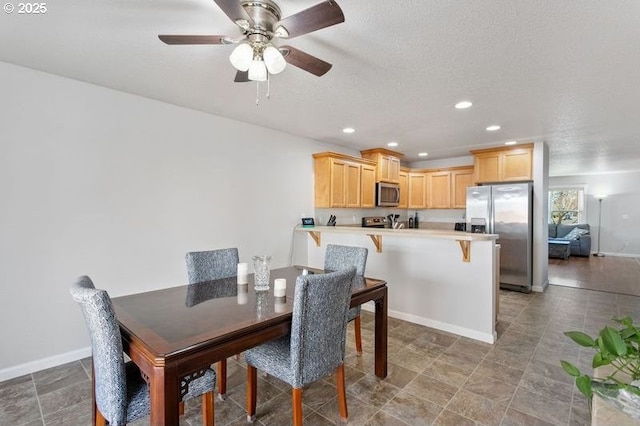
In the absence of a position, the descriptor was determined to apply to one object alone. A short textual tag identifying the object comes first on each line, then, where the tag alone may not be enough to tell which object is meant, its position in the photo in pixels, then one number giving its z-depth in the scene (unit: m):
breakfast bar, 3.07
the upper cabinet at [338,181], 4.65
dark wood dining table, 1.23
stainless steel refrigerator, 4.75
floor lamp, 8.70
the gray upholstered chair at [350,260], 2.67
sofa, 8.44
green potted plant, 0.87
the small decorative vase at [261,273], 2.13
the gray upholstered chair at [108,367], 1.29
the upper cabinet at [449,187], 5.95
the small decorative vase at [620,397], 0.92
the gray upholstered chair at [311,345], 1.61
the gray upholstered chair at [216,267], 2.18
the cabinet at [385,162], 5.49
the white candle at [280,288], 1.94
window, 9.04
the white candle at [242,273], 2.22
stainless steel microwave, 5.46
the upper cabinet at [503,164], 4.89
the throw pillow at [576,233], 8.45
